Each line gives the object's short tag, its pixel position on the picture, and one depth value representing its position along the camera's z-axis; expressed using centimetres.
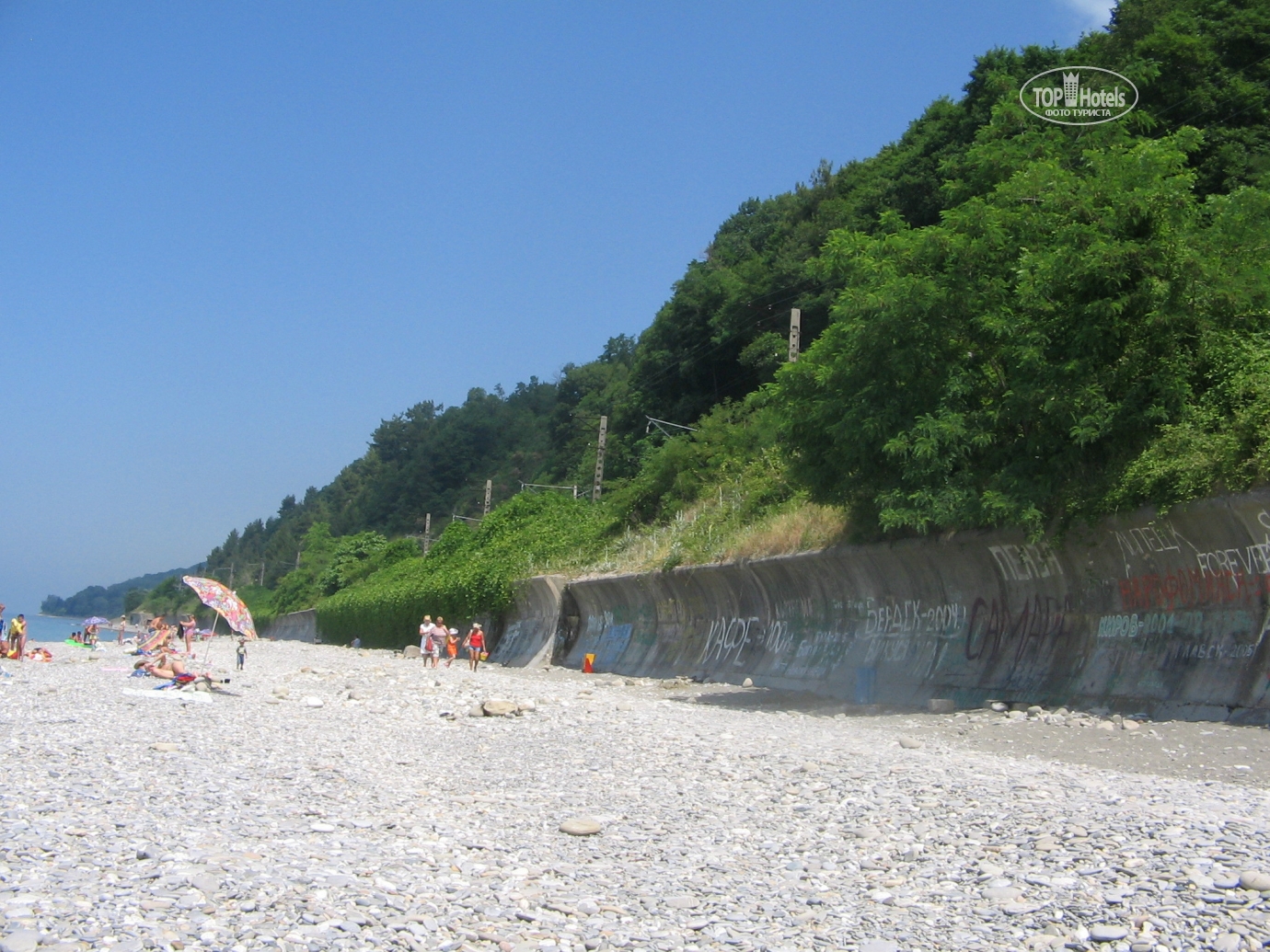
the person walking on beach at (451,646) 3516
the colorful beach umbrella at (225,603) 2212
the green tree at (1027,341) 1423
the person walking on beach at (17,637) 3083
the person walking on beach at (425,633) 3422
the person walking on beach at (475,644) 3281
